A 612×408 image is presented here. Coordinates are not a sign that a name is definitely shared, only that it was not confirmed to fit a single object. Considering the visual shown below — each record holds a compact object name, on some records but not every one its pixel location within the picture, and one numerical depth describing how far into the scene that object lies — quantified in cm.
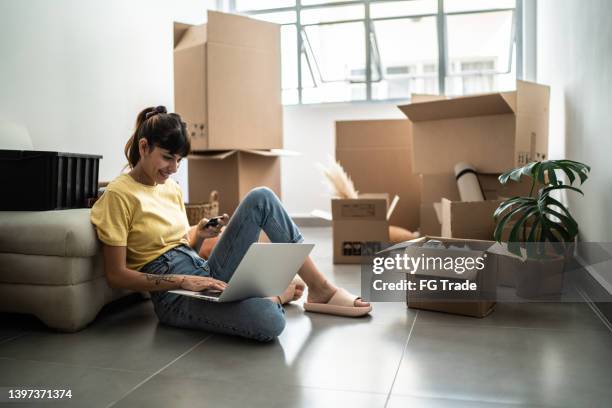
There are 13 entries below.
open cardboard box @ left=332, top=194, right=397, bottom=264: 299
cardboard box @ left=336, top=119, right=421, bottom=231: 357
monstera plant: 202
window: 463
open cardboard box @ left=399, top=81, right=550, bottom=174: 271
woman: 167
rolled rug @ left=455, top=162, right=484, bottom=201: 267
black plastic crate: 192
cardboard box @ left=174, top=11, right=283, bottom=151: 339
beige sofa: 172
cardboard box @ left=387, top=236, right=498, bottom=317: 190
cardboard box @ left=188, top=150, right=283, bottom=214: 354
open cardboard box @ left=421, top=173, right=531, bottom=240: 236
